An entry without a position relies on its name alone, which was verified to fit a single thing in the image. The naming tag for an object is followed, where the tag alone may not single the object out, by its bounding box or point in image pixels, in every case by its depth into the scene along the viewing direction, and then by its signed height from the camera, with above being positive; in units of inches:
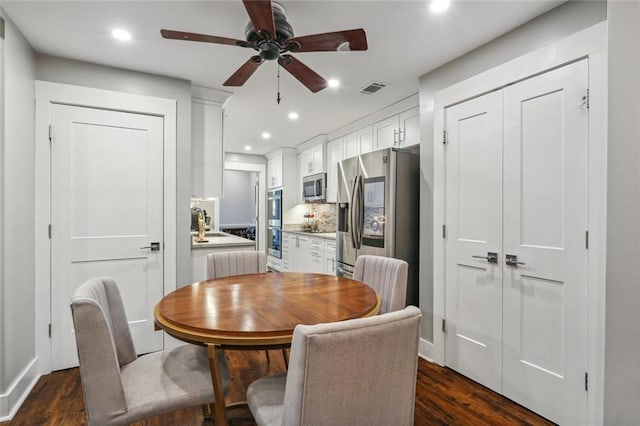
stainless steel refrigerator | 114.9 +1.6
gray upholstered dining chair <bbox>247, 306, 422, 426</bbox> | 34.9 -18.6
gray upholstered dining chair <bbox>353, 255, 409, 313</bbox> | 85.4 -18.6
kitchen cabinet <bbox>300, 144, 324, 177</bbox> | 204.1 +34.1
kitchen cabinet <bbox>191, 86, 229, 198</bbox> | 122.8 +26.7
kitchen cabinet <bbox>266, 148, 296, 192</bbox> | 234.8 +32.4
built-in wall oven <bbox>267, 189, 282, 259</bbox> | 241.3 -8.6
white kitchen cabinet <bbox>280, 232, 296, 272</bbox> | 225.5 -28.3
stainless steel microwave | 198.5 +15.2
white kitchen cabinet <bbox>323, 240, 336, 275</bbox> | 173.8 -24.4
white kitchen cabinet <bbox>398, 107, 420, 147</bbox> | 129.3 +35.3
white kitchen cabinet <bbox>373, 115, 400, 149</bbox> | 141.7 +36.6
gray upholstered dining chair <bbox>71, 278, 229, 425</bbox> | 47.1 -28.7
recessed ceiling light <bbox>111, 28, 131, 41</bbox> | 82.7 +46.1
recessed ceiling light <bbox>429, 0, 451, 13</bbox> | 70.9 +46.2
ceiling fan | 57.4 +33.4
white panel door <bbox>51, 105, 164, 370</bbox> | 98.8 -0.4
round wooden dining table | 49.9 -18.4
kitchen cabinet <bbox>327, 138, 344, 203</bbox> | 186.7 +30.0
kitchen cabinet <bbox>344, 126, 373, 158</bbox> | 160.6 +36.6
